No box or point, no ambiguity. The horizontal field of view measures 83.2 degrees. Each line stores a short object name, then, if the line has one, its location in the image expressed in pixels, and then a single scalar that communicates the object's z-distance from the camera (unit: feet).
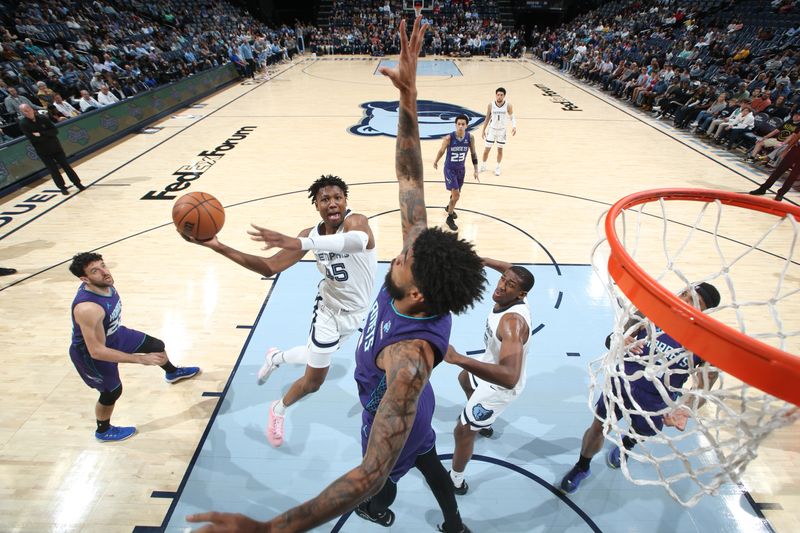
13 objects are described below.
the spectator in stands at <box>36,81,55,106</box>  33.78
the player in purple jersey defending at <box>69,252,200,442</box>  9.85
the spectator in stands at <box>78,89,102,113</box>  35.65
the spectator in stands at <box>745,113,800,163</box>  30.92
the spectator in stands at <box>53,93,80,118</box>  34.14
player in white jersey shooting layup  10.18
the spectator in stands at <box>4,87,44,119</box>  30.73
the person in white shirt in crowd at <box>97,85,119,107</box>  37.86
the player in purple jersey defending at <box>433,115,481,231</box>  21.86
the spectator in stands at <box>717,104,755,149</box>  33.96
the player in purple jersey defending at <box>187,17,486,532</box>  4.66
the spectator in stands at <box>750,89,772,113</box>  34.78
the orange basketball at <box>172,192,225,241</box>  8.13
